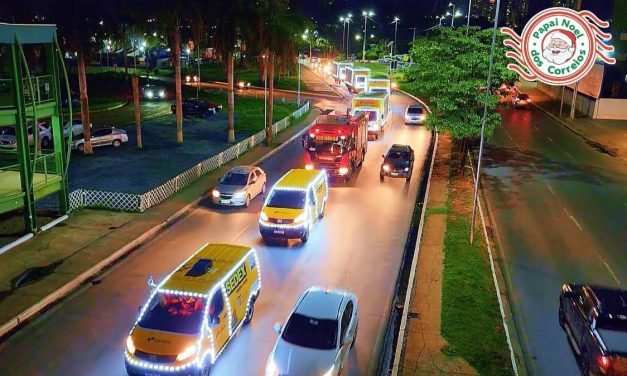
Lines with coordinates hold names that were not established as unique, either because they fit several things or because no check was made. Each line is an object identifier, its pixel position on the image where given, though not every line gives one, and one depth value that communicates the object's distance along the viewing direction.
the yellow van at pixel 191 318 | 12.23
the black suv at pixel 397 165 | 30.38
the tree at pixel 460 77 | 29.41
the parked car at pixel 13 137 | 34.58
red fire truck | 29.67
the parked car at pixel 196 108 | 52.84
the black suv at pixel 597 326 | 12.20
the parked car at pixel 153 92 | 66.15
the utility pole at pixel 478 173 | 20.30
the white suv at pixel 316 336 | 12.23
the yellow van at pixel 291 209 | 20.94
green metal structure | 20.73
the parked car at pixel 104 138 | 35.72
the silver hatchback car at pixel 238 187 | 25.59
